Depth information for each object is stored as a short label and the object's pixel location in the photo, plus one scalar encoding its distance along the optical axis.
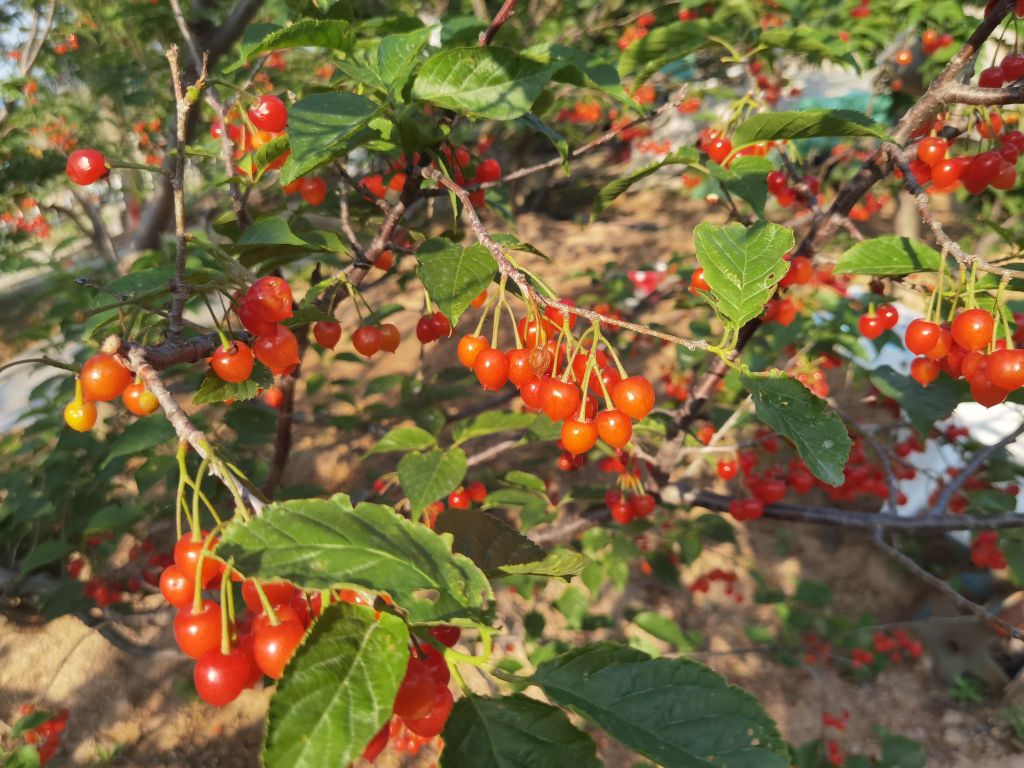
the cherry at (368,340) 0.35
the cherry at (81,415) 0.25
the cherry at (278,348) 0.27
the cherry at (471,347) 0.30
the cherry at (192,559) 0.22
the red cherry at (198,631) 0.21
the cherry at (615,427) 0.27
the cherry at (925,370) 0.34
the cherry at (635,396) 0.26
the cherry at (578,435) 0.27
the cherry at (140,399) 0.26
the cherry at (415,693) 0.20
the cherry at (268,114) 0.31
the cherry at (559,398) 0.26
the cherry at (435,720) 0.23
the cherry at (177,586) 0.23
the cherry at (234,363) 0.26
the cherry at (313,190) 0.37
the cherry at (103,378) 0.23
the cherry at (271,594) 0.22
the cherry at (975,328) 0.28
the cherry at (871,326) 0.42
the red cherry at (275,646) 0.20
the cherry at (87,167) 0.26
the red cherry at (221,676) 0.21
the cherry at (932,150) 0.36
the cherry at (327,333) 0.33
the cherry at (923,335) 0.31
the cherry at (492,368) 0.28
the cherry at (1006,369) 0.27
